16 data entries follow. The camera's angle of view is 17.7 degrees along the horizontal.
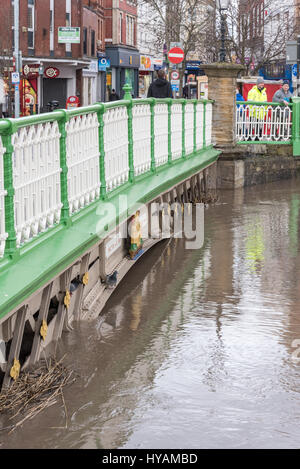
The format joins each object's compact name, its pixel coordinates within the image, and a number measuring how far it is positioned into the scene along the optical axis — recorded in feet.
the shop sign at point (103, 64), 167.79
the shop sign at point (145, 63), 241.96
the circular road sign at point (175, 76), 124.36
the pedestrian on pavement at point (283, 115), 67.51
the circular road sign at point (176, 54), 91.35
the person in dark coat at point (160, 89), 52.90
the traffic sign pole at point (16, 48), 124.88
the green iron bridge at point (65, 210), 18.70
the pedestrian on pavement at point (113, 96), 136.46
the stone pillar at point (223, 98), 61.26
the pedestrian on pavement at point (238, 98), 70.49
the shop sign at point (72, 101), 117.80
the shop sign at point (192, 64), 280.51
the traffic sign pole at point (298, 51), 69.72
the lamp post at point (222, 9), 60.18
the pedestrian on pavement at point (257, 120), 66.54
